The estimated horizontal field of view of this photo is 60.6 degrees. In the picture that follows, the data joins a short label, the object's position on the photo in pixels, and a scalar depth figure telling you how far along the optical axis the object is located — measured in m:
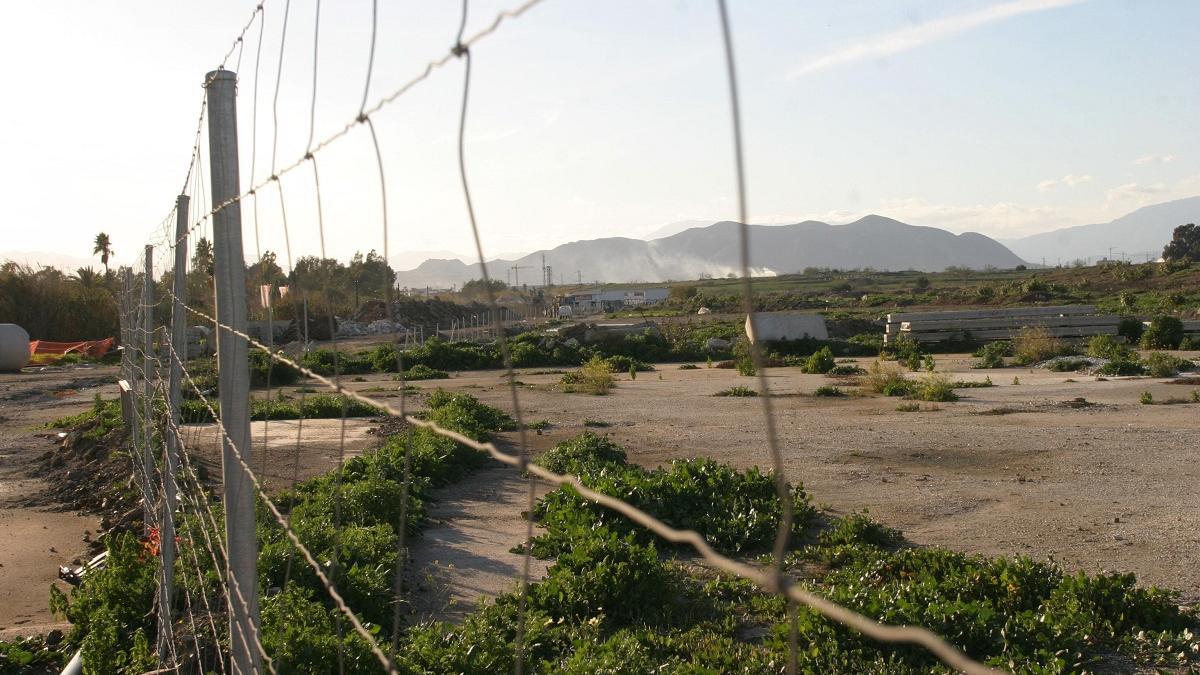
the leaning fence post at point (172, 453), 4.48
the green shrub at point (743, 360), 22.95
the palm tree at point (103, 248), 58.09
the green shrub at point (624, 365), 26.05
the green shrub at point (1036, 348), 24.19
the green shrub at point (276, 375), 20.00
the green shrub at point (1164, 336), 26.72
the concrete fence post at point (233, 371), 2.65
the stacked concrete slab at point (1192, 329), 27.74
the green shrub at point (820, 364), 23.44
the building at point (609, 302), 87.69
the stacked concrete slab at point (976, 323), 29.41
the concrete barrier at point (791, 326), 29.31
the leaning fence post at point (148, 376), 5.71
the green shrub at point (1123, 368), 20.22
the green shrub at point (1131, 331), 28.59
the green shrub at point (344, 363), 24.70
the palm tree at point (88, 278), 45.31
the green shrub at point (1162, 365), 19.67
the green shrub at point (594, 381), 20.33
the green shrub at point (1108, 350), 21.97
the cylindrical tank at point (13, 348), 27.44
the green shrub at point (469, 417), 12.41
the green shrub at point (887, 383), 18.06
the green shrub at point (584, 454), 9.47
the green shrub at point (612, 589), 5.65
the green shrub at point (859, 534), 7.03
